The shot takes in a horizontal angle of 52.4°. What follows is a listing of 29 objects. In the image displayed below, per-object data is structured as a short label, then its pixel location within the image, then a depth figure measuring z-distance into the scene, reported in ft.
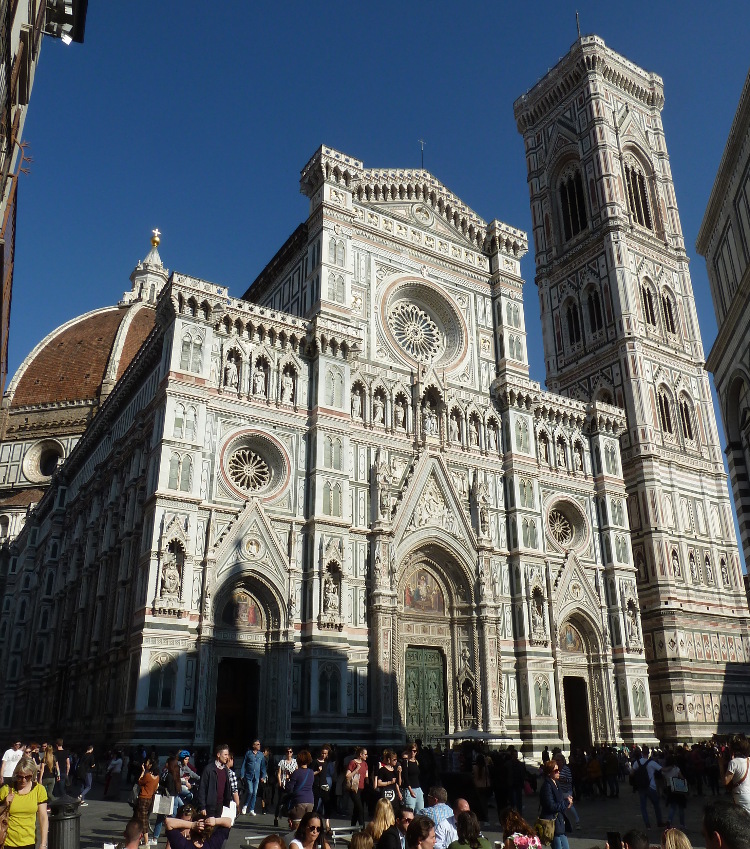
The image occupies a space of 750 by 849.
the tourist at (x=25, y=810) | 27.27
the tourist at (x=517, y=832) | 25.64
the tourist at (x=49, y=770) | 50.29
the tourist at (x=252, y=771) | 55.47
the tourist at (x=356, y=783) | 47.14
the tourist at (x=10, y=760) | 53.57
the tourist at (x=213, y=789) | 34.63
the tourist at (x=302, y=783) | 40.83
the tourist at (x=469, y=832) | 24.52
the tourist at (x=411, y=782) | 40.78
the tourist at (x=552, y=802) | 35.35
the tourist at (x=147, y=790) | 38.52
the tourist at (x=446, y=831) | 29.43
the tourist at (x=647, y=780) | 51.52
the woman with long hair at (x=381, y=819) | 25.27
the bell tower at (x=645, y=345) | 124.98
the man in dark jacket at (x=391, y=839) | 21.58
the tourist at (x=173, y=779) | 43.52
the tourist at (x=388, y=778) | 42.42
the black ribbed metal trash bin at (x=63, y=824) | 28.02
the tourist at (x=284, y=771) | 51.18
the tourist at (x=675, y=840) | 16.95
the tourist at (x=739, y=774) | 25.16
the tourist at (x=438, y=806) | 31.36
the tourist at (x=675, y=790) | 50.57
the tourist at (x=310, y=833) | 22.89
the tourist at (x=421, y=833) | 22.50
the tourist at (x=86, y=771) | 61.98
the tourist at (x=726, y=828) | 13.91
